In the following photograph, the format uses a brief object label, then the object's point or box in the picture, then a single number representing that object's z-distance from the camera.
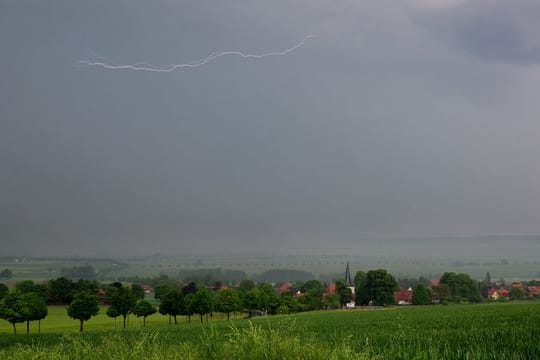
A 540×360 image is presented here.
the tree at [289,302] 104.76
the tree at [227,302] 86.62
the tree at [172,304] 81.89
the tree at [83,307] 68.00
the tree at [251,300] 90.50
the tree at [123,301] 76.50
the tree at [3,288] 104.99
